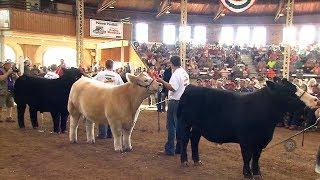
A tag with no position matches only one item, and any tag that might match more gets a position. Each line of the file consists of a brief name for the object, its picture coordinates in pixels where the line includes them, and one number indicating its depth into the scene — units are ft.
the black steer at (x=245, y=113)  20.39
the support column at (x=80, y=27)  82.39
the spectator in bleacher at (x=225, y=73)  87.62
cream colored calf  27.30
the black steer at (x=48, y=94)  35.68
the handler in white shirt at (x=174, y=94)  25.63
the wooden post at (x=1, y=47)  87.13
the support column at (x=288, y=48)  73.82
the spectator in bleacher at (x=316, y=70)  80.43
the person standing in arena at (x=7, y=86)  39.84
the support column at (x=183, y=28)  80.74
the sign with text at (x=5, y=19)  84.48
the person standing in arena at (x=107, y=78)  33.17
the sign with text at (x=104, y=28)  97.09
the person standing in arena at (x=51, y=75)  42.91
